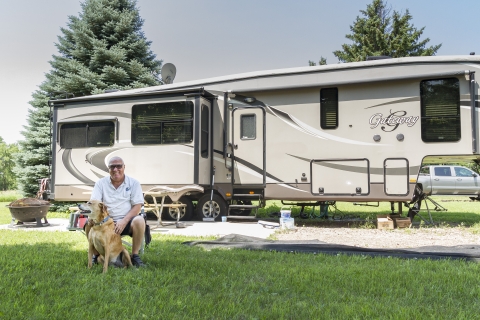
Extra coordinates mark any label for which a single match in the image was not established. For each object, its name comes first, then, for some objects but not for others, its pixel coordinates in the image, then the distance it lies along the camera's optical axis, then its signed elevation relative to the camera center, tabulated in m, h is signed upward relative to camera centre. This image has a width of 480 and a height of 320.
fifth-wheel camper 7.57 +0.88
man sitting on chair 4.27 -0.25
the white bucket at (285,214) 8.03 -0.74
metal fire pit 7.96 -0.64
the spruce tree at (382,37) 28.52 +9.54
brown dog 3.90 -0.57
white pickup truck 15.25 -0.20
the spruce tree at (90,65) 15.09 +4.38
